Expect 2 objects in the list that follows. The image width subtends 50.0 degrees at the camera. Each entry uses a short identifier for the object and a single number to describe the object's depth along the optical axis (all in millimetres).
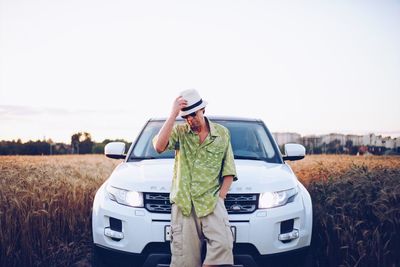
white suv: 3342
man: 3064
